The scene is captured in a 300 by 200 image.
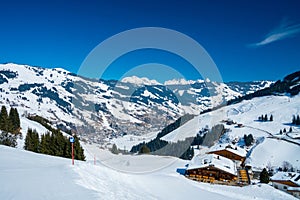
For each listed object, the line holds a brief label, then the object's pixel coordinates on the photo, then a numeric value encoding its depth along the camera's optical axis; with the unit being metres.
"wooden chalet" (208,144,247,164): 61.62
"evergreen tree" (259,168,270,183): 43.16
